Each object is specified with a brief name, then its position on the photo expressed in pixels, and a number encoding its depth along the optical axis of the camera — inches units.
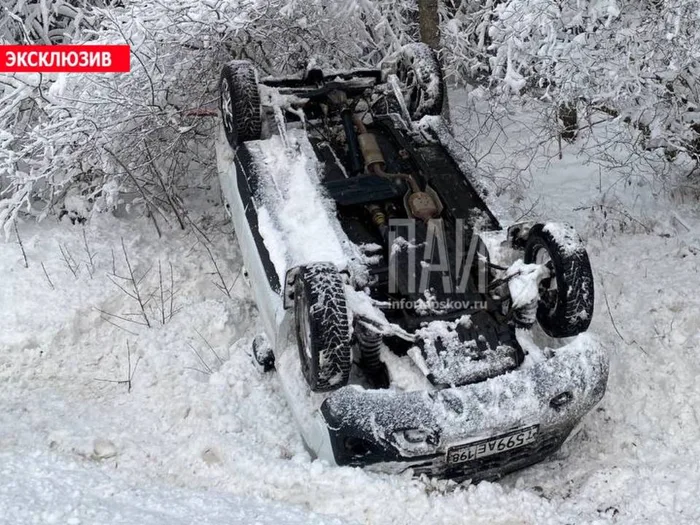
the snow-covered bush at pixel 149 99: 233.9
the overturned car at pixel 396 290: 147.8
